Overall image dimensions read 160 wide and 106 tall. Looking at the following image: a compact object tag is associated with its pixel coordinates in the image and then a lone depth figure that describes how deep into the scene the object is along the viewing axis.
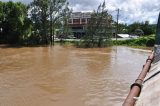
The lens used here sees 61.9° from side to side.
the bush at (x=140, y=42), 19.70
